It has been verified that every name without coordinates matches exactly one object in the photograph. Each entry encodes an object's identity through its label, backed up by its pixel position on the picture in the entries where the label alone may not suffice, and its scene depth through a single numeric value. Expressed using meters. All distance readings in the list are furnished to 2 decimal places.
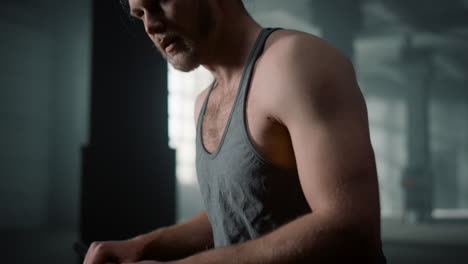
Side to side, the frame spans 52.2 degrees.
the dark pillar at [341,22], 6.97
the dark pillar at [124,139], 2.96
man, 0.62
